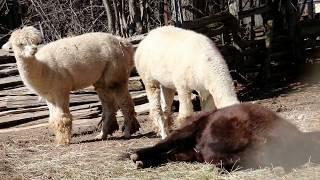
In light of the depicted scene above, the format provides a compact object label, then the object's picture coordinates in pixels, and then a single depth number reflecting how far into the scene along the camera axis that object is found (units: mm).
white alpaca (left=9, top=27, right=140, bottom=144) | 8125
